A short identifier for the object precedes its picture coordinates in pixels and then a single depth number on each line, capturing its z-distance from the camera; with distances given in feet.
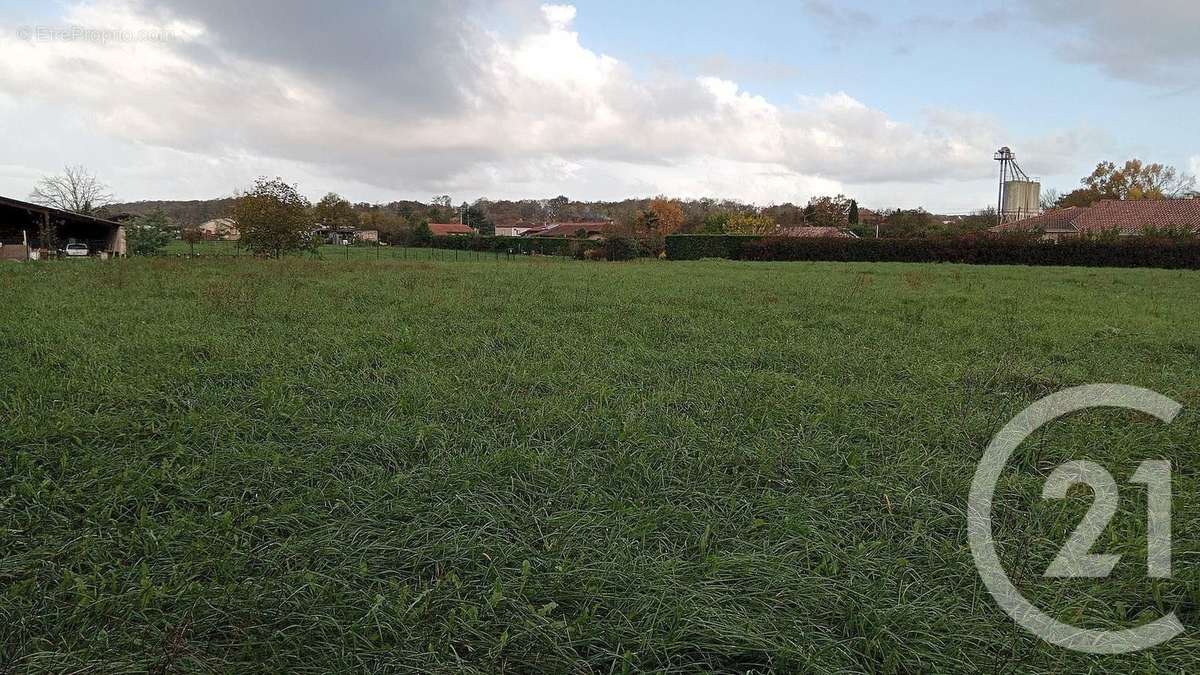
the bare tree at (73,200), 175.22
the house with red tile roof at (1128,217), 130.72
